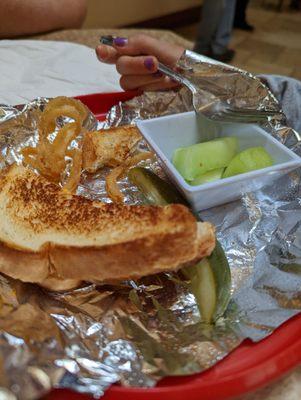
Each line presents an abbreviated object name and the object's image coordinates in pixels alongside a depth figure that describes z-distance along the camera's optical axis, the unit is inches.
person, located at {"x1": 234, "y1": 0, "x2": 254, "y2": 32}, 70.6
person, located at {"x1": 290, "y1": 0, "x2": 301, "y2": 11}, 83.4
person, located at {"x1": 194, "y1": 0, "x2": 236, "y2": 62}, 54.9
